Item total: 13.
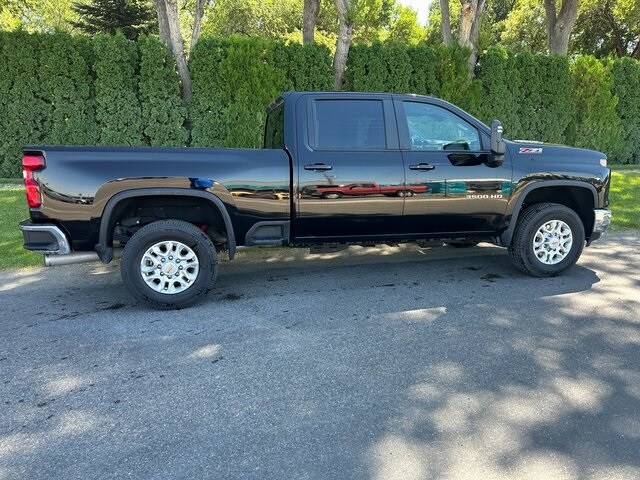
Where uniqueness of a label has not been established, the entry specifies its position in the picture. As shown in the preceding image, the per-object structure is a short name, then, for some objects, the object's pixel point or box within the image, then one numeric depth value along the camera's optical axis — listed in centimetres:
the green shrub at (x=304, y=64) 1160
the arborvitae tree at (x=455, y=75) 1249
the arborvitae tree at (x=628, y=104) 1463
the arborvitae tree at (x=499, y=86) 1309
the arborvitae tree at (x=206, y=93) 1107
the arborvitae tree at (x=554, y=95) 1360
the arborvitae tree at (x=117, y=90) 1072
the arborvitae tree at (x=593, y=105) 1409
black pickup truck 431
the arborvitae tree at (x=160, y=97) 1082
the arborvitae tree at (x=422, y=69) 1245
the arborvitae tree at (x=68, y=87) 1070
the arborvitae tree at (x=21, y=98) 1058
